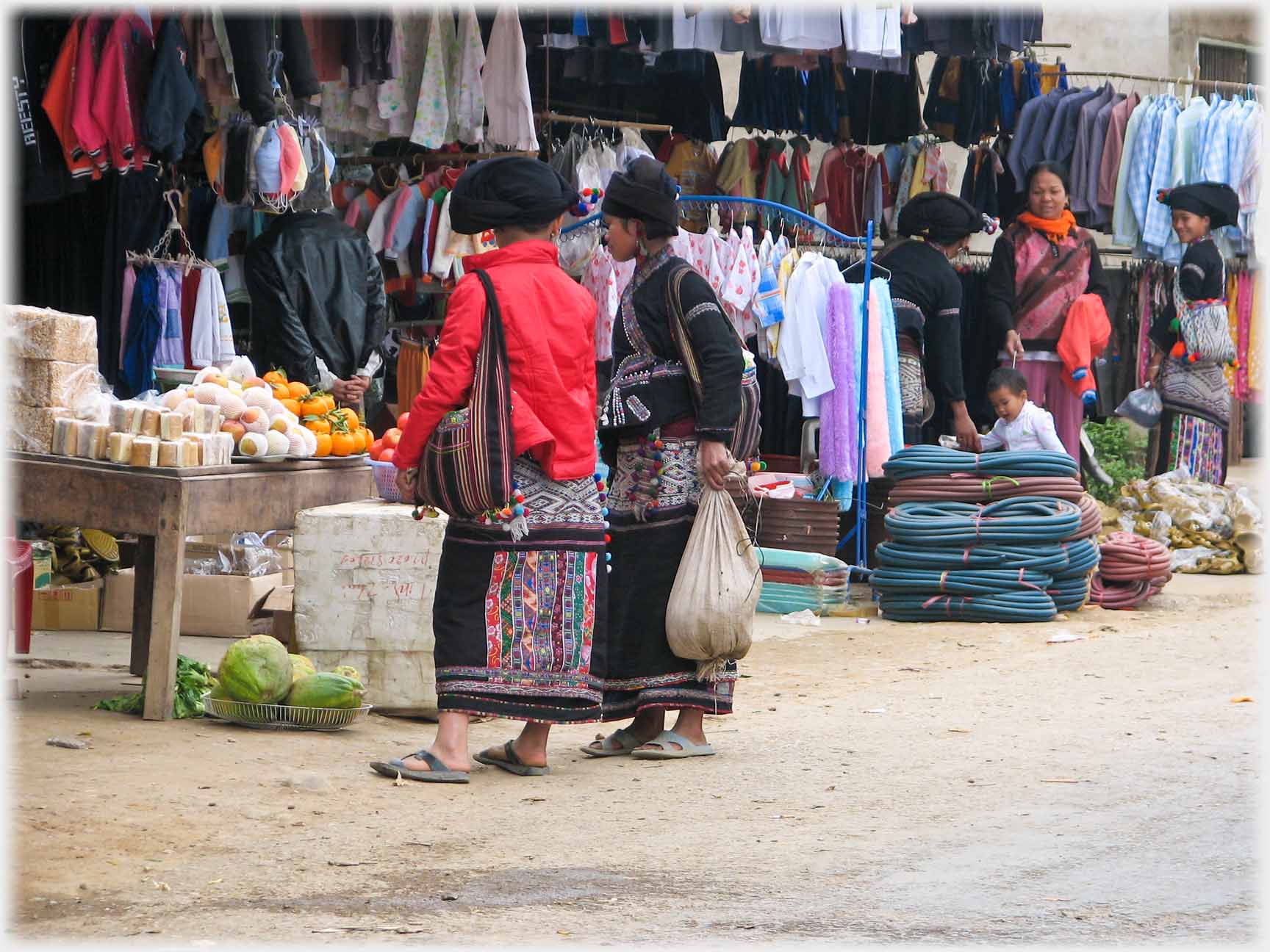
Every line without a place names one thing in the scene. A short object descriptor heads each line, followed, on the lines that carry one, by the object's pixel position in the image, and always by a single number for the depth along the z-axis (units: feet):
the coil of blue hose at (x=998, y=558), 60.29
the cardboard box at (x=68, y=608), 51.16
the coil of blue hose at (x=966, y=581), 60.29
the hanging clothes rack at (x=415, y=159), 68.69
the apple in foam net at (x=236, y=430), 41.29
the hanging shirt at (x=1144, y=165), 80.89
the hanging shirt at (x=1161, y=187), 80.38
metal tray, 39.01
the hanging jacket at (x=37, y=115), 54.19
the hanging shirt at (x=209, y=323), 59.21
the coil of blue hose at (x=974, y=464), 61.00
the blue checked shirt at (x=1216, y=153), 80.89
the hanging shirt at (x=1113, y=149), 81.41
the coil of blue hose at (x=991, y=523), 59.72
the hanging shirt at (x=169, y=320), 59.00
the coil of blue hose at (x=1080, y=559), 61.21
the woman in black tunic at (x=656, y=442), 37.22
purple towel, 64.13
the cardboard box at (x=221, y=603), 50.11
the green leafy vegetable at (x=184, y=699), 39.91
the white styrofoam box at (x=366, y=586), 40.52
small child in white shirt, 65.31
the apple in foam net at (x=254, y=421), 41.52
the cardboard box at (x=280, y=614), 45.85
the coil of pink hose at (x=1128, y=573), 64.54
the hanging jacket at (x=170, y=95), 54.34
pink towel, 64.49
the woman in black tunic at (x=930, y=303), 67.05
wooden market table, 38.22
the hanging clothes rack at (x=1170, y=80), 80.74
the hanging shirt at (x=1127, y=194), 81.10
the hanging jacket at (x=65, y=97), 53.78
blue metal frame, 63.98
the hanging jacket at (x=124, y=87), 53.78
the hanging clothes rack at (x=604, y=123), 72.23
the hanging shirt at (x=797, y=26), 69.41
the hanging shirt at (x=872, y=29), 70.33
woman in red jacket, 34.94
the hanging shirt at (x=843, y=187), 84.74
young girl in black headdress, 76.69
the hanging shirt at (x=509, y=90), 65.87
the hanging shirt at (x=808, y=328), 64.08
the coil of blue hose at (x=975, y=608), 60.08
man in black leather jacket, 58.70
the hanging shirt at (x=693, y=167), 81.51
